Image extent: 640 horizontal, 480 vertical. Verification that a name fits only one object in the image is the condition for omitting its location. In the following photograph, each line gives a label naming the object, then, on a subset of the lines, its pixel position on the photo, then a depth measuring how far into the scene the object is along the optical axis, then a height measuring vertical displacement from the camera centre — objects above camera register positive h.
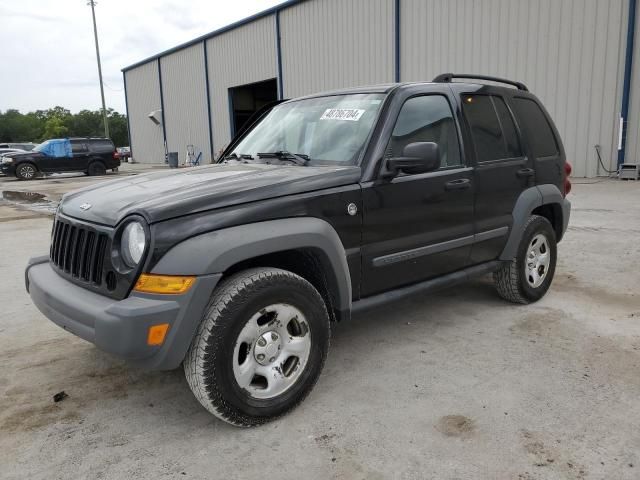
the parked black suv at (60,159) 21.55 -0.64
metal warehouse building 12.05 +2.33
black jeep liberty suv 2.40 -0.53
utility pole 35.72 +6.08
